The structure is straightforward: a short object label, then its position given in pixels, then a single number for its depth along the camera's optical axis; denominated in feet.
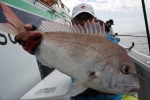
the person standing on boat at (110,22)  18.88
